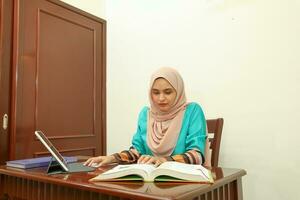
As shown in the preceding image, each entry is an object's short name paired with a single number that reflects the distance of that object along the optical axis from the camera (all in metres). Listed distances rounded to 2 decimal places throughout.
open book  0.94
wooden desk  0.83
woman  1.40
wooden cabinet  2.08
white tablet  1.18
